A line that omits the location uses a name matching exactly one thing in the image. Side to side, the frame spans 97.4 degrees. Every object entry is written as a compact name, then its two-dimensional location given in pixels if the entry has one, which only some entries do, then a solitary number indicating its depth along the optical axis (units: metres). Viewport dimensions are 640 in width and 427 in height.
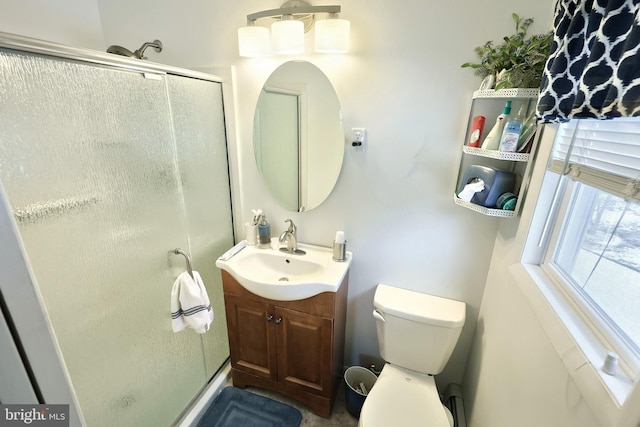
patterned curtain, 0.51
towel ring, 1.34
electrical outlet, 1.40
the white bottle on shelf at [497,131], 1.08
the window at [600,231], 0.66
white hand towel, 1.30
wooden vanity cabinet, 1.42
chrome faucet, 1.62
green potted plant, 0.96
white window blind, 0.65
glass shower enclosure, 0.86
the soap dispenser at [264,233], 1.66
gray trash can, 1.58
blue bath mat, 1.57
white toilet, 1.25
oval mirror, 1.43
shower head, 1.37
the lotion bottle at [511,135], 1.03
